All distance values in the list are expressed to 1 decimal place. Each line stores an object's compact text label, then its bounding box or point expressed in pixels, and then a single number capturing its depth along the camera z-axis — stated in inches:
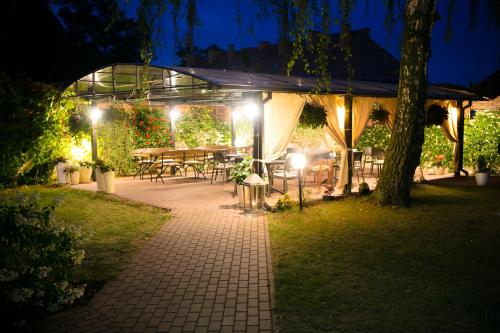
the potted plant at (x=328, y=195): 362.9
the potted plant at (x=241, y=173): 329.7
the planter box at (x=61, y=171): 458.0
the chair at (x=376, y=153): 449.9
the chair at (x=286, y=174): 380.8
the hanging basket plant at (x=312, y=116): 358.6
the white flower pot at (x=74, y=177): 461.4
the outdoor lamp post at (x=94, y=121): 496.3
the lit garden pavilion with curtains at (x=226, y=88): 336.2
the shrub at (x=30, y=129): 412.5
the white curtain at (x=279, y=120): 342.3
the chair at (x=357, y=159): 457.1
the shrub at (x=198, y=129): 622.8
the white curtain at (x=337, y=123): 379.9
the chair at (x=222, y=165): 442.6
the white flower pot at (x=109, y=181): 406.3
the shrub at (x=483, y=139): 498.6
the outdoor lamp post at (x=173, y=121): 574.6
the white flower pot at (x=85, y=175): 473.1
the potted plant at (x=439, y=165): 529.2
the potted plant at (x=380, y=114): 438.0
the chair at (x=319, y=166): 403.9
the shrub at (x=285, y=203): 325.1
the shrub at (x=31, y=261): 131.6
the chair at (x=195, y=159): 499.3
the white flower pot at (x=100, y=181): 406.6
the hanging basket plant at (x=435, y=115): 470.0
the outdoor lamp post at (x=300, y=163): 314.2
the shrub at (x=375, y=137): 558.9
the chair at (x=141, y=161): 485.1
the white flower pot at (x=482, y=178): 434.9
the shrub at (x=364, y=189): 369.7
